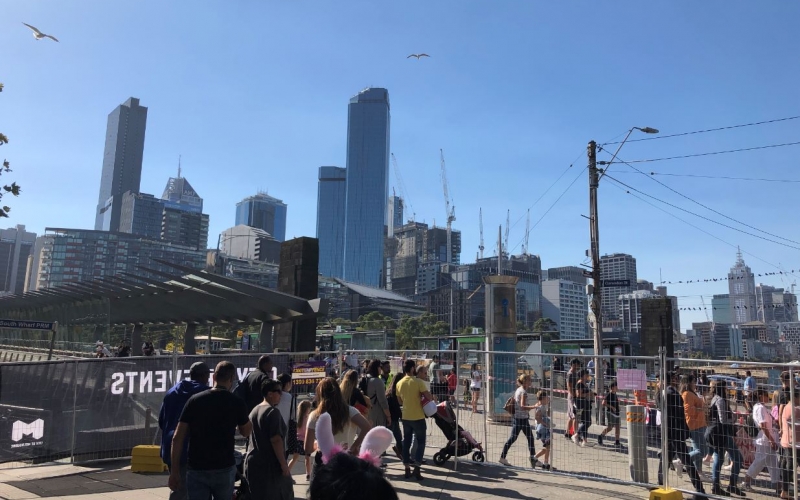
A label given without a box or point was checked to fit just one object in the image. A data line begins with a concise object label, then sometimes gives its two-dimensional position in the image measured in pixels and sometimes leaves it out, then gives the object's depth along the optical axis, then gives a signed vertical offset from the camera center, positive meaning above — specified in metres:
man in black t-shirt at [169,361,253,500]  5.23 -0.88
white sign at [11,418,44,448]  9.64 -1.58
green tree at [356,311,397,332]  107.27 +3.64
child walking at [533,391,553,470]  10.09 -1.27
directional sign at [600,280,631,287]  22.03 +2.54
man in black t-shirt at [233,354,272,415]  7.47 -0.62
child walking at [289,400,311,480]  7.86 -1.05
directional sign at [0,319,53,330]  15.27 +0.20
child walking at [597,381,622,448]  13.04 -1.22
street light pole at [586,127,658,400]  20.28 +3.69
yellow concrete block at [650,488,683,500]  7.64 -1.80
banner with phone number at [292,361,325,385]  12.97 -0.69
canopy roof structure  20.06 +1.38
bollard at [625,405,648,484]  9.16 -1.41
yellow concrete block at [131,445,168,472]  9.47 -1.95
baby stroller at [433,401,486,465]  10.39 -1.58
